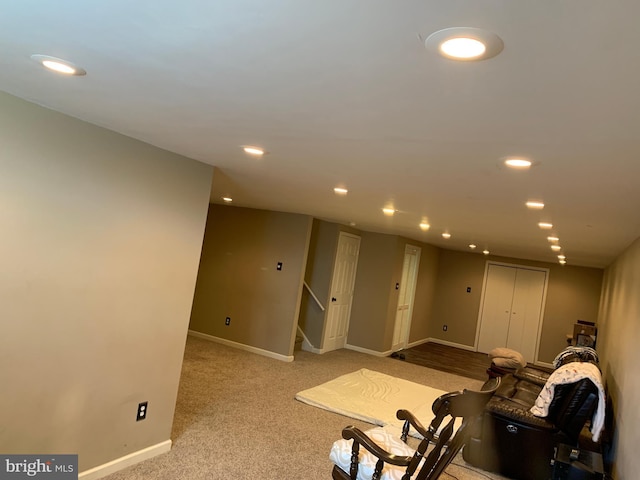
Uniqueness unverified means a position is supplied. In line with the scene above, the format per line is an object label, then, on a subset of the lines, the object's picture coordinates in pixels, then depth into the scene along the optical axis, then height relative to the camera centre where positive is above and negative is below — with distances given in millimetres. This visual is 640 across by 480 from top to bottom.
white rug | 4845 -1458
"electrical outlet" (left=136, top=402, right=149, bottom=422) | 3203 -1199
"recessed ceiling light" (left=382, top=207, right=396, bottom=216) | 4553 +617
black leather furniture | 3602 -1129
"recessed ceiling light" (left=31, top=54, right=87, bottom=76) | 1658 +569
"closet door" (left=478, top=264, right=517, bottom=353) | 10070 -400
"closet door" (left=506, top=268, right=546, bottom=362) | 9789 -387
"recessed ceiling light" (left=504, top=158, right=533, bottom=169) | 2107 +588
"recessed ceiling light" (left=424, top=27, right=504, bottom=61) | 1059 +563
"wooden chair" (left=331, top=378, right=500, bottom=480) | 2350 -900
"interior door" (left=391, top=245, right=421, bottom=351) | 8633 -414
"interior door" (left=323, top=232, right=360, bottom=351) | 7555 -431
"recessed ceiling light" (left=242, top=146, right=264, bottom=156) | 2679 +587
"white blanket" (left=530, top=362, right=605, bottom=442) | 3445 -665
